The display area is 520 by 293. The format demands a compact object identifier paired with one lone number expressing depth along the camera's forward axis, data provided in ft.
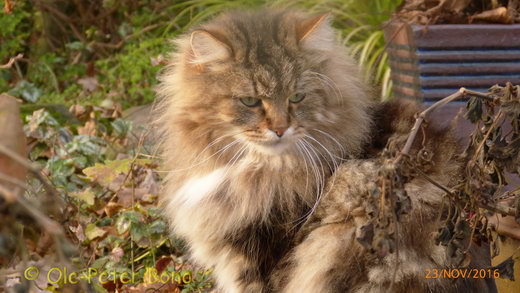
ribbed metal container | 11.28
